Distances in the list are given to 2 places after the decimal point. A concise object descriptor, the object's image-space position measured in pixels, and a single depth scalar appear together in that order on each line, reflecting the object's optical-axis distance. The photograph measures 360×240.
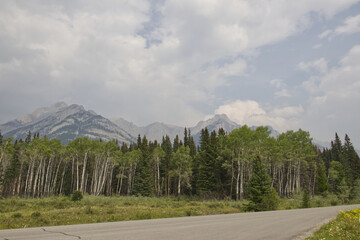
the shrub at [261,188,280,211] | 23.47
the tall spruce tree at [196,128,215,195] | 47.06
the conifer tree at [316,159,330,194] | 57.19
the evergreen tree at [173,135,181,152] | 81.81
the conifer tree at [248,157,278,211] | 23.56
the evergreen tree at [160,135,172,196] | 65.69
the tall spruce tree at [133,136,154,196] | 55.38
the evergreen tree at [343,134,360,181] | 64.70
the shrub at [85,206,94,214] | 17.73
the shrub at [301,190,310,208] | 29.15
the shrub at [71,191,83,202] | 32.72
